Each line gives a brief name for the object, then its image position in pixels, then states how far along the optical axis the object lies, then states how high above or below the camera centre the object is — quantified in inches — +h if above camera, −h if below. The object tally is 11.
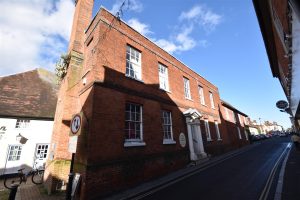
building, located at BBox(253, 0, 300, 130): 121.5 +124.8
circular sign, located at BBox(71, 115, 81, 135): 215.2 +31.1
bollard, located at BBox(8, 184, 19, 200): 188.3 -42.9
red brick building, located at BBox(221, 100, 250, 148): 874.8 +107.0
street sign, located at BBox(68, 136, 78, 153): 212.1 +6.6
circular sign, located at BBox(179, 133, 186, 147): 462.8 +16.4
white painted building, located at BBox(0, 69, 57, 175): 547.2 +96.4
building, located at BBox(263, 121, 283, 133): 3733.8 +388.0
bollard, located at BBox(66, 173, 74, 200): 218.1 -47.1
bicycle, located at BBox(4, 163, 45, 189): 433.4 -74.6
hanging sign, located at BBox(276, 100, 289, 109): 342.2 +74.1
